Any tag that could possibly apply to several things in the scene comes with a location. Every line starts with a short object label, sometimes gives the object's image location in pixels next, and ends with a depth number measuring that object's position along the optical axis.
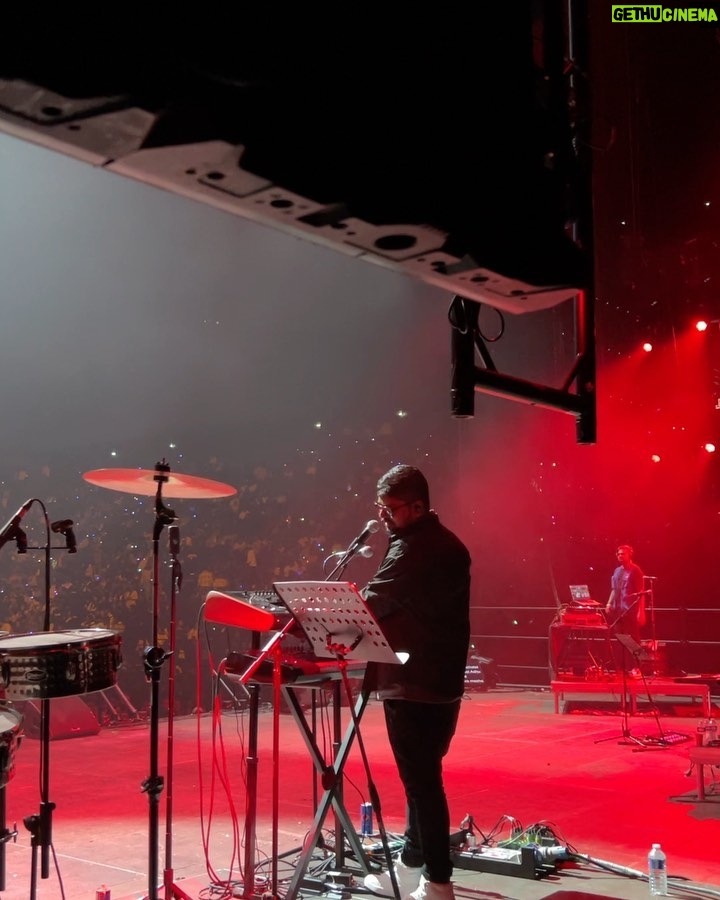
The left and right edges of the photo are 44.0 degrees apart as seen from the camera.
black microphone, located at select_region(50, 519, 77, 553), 3.92
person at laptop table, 11.38
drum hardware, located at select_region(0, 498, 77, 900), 3.53
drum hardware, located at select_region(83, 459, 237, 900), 3.73
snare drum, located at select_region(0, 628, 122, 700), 3.16
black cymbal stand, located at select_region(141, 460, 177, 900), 3.62
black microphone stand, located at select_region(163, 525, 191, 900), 3.74
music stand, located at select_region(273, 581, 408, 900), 3.38
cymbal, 4.10
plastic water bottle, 3.97
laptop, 11.08
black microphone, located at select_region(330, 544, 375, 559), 3.62
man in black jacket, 3.67
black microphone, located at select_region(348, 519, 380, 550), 3.76
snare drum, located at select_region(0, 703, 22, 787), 2.80
